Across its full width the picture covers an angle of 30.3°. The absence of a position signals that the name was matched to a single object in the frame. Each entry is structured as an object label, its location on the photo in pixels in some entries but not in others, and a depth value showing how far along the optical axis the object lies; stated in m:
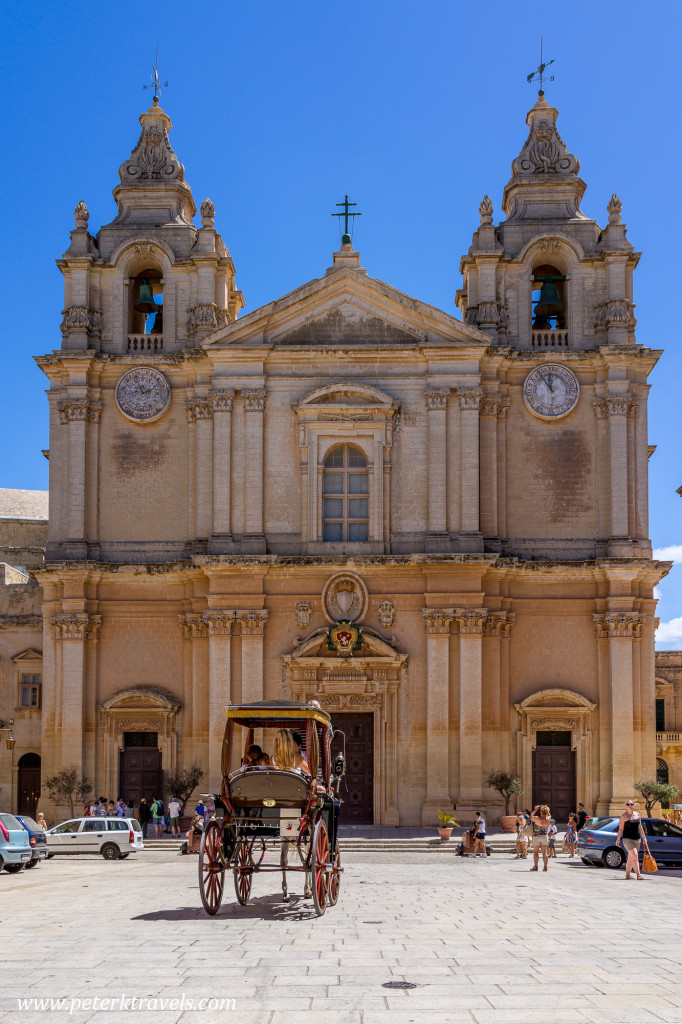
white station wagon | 32.19
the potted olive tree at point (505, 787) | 35.44
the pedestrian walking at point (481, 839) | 32.00
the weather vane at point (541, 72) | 43.02
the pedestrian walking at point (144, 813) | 36.84
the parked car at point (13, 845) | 27.47
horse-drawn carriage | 17.17
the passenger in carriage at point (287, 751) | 19.30
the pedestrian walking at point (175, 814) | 35.66
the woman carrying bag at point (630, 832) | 25.84
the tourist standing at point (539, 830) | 27.44
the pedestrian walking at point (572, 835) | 32.69
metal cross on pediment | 41.47
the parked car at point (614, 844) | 28.56
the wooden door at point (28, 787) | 42.66
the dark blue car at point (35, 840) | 29.03
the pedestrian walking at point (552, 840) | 29.02
